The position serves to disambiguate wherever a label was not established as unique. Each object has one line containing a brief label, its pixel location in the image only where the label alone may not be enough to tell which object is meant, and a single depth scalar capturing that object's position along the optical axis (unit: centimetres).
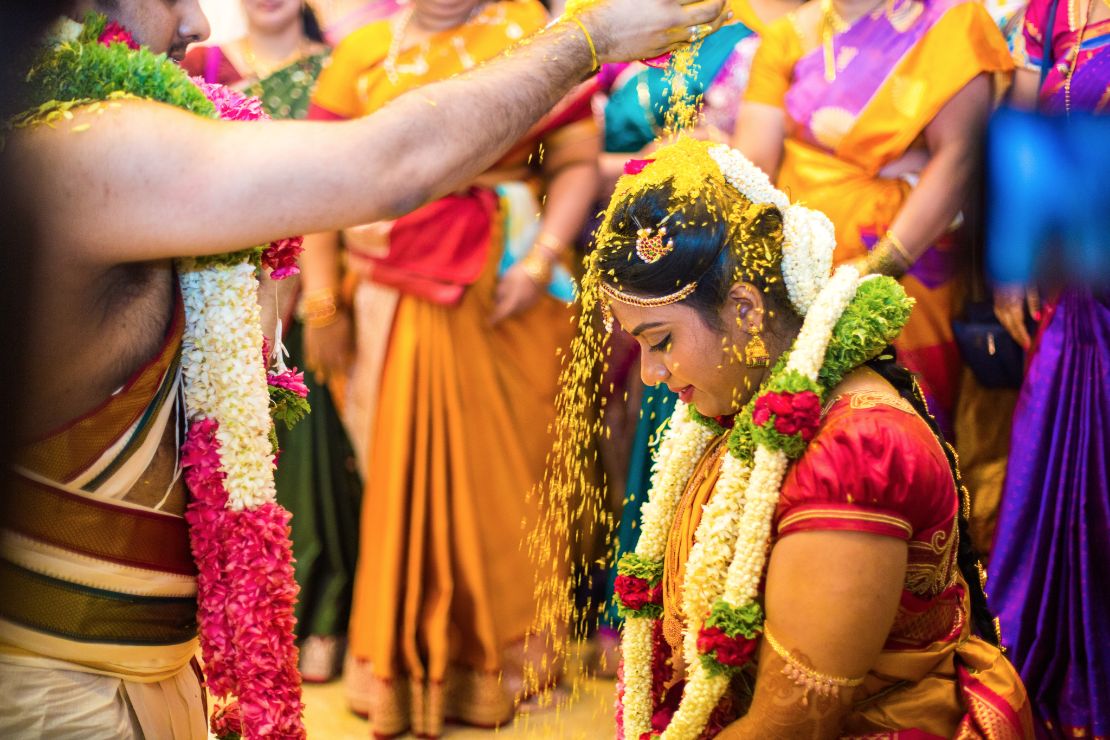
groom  159
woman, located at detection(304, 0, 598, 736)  398
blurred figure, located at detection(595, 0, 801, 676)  401
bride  189
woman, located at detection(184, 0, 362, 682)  439
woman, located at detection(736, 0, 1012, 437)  365
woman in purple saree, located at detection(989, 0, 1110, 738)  341
